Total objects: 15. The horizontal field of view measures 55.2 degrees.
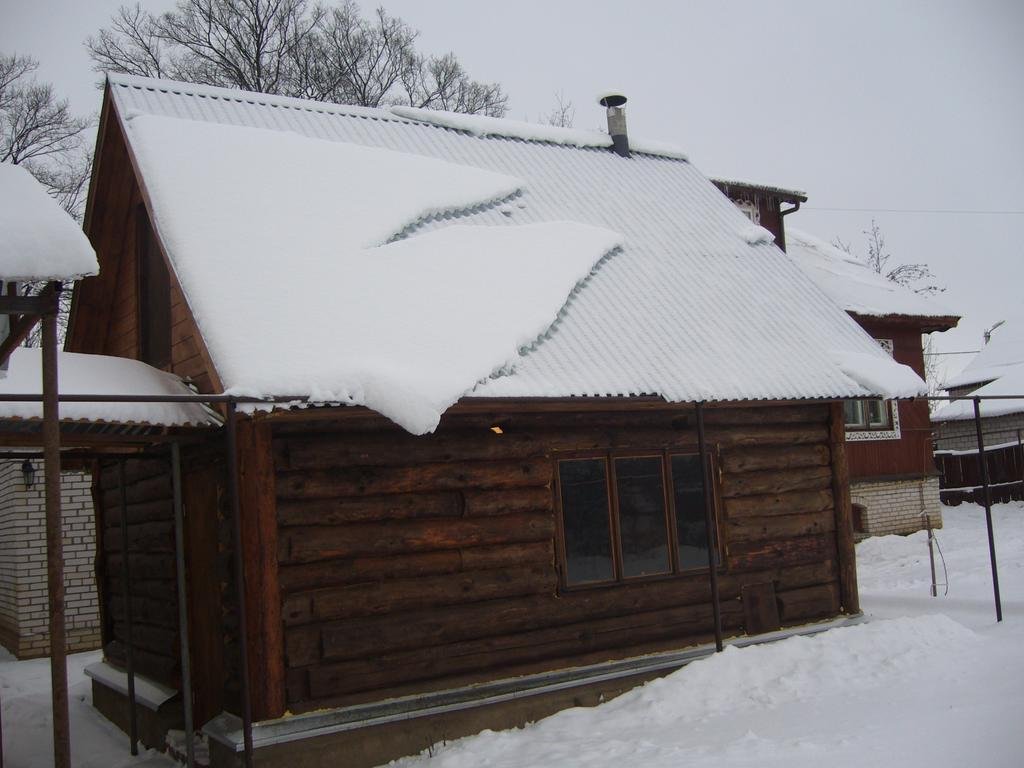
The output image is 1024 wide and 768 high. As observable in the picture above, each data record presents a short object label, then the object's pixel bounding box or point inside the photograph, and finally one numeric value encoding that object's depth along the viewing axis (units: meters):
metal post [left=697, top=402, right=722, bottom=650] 8.30
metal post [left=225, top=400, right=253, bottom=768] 6.27
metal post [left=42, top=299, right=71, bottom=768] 4.82
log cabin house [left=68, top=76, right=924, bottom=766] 7.29
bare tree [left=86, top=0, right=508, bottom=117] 21.03
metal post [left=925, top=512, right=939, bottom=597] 12.62
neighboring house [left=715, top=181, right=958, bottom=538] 18.61
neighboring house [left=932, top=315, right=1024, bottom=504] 23.36
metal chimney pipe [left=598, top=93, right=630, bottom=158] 13.77
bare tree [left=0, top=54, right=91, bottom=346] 20.09
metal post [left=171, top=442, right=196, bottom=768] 7.53
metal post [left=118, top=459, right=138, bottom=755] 8.54
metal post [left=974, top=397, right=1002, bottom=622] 10.15
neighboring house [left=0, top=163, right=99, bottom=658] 13.77
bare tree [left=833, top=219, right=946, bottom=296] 33.34
